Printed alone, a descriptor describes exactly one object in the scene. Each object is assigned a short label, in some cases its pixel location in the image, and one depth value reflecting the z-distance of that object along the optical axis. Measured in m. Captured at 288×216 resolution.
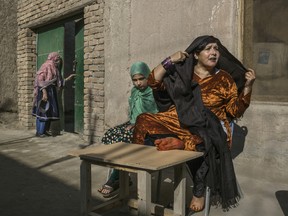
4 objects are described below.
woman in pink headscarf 7.11
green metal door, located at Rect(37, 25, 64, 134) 7.46
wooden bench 2.25
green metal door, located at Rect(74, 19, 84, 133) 6.66
